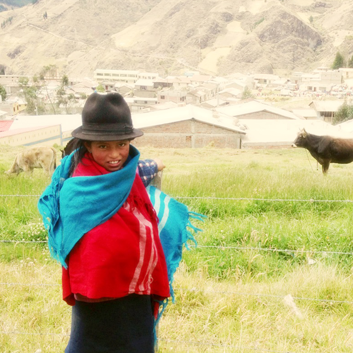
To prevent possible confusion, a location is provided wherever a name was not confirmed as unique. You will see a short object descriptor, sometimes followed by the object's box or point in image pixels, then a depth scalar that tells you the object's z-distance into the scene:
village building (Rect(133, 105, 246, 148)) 29.06
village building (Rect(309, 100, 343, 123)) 47.13
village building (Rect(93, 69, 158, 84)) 104.88
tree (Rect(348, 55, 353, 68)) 98.40
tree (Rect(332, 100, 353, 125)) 43.88
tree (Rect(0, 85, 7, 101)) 72.05
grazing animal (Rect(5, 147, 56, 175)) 10.16
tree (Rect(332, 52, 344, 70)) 100.62
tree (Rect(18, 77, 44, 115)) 63.78
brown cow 10.62
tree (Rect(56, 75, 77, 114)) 64.81
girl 1.75
